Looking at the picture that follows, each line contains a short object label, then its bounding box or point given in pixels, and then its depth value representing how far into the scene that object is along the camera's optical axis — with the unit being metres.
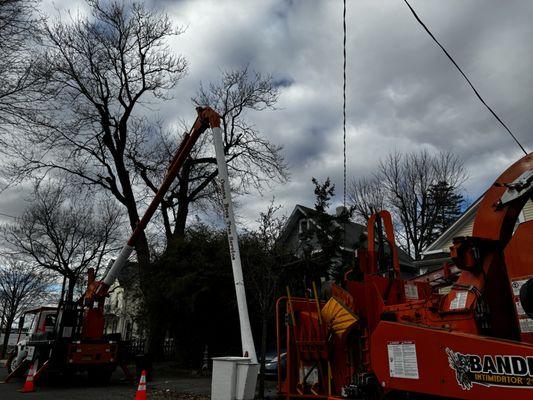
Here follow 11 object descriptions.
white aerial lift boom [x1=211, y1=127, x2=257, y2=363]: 7.75
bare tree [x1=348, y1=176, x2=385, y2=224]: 33.53
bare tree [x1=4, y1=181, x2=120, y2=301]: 33.56
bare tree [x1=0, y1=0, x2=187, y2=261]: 21.78
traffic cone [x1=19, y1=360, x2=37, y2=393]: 11.36
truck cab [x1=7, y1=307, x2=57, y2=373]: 15.16
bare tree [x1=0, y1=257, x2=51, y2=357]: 39.96
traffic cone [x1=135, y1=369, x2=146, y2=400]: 7.42
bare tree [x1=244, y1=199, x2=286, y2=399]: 10.42
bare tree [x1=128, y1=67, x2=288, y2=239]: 22.84
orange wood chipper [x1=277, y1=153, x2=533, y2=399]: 3.98
